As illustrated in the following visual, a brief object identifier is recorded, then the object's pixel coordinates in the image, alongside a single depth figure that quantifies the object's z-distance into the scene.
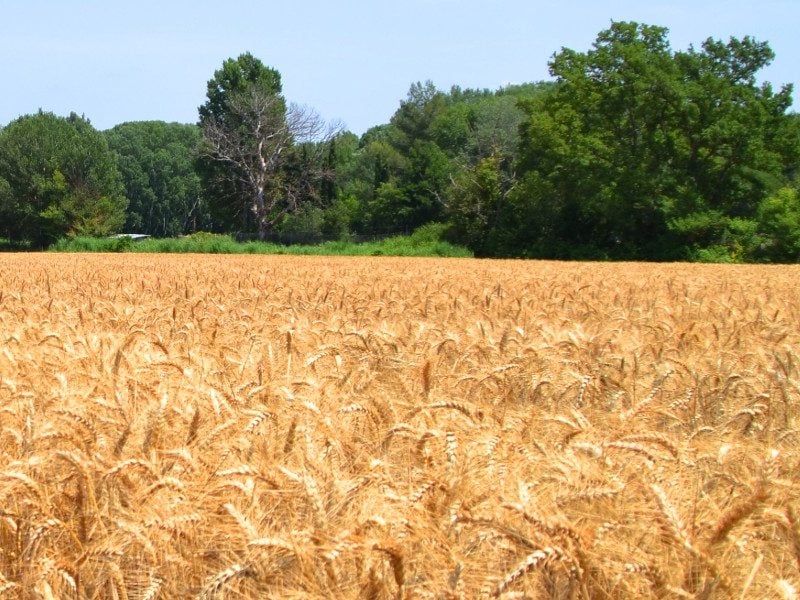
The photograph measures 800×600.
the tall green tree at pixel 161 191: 125.25
